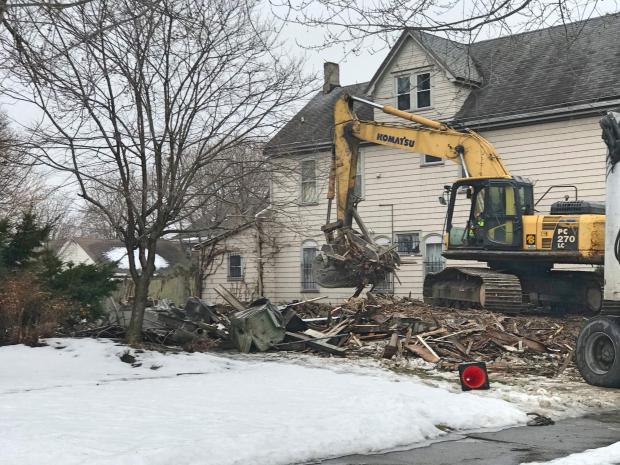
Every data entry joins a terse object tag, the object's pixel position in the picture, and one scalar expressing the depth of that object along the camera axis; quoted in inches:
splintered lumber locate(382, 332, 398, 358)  563.2
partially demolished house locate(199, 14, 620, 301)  875.4
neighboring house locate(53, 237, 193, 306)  1175.2
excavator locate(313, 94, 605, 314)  711.1
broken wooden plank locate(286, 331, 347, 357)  589.6
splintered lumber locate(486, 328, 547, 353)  570.9
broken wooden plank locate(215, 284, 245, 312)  723.4
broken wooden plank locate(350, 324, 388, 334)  646.5
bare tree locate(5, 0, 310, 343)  497.4
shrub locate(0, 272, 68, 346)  526.6
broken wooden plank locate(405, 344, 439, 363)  541.6
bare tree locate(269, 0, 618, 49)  312.2
